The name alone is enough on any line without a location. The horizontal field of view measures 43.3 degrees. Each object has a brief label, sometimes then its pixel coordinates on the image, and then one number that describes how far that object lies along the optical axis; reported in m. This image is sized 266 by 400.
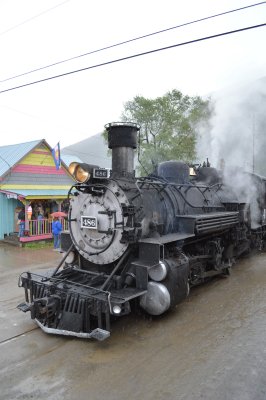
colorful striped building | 13.62
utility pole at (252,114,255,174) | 14.20
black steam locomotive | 4.82
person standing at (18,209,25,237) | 13.24
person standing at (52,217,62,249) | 11.29
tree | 22.48
